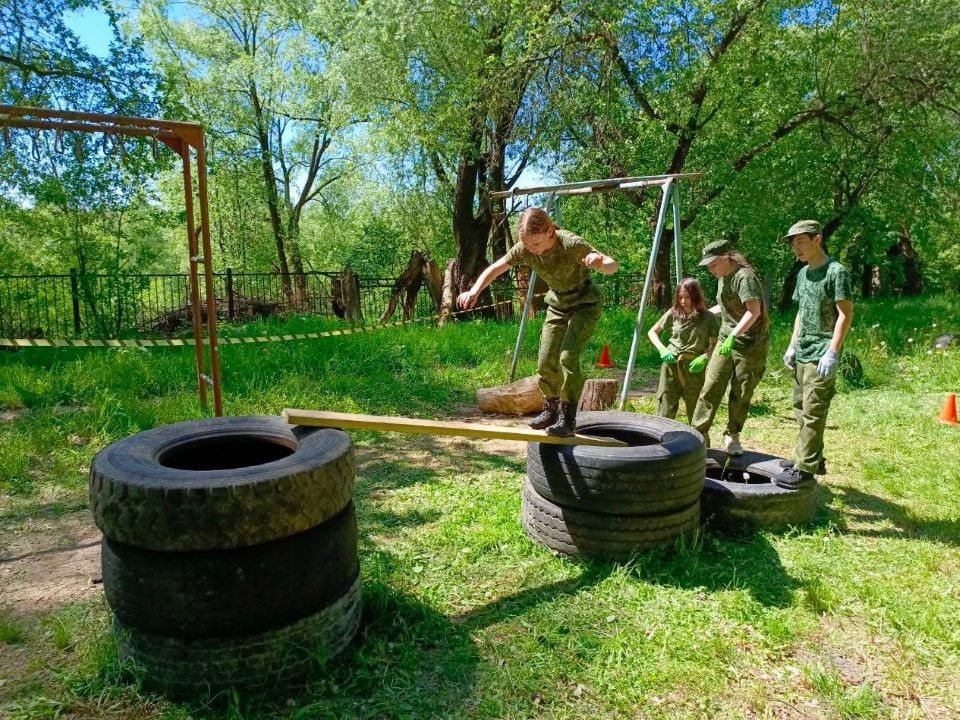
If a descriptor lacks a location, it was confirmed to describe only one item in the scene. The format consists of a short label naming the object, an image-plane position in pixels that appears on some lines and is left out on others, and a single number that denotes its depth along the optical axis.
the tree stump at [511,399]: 7.44
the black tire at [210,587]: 2.42
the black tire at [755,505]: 4.07
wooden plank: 3.11
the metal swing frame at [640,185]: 6.71
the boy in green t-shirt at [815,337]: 4.13
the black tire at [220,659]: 2.45
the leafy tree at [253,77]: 23.81
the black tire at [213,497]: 2.39
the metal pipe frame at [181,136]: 4.88
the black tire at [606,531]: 3.62
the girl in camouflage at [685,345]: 5.54
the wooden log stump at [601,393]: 7.45
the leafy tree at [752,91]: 12.30
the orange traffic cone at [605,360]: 10.05
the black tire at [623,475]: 3.55
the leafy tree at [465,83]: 12.70
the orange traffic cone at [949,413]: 6.57
